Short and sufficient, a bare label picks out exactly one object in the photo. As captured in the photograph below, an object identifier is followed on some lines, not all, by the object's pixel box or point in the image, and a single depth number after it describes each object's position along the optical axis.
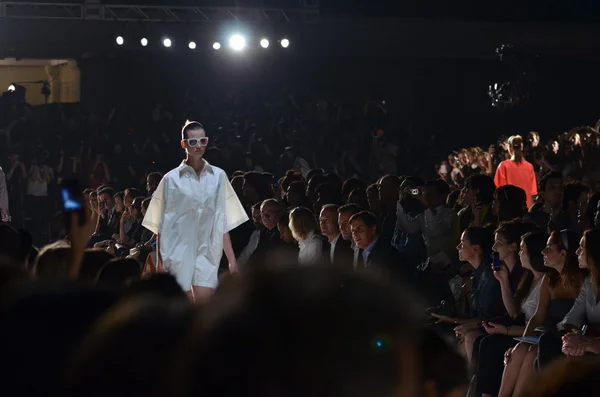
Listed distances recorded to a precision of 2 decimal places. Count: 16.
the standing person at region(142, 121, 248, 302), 7.07
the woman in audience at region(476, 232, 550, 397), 5.84
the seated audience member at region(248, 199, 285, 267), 8.49
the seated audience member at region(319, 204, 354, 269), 7.63
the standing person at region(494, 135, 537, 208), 10.55
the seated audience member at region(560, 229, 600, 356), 5.11
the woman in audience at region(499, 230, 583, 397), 5.63
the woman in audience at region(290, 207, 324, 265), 7.69
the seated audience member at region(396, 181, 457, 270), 7.80
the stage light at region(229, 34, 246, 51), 19.75
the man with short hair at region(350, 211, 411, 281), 6.82
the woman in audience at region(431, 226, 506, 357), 6.29
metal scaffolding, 20.42
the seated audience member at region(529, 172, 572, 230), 7.56
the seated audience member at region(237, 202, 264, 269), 8.75
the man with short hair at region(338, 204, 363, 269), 7.30
